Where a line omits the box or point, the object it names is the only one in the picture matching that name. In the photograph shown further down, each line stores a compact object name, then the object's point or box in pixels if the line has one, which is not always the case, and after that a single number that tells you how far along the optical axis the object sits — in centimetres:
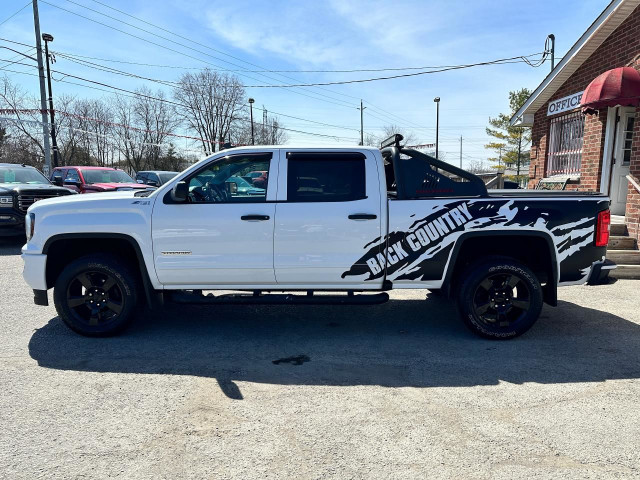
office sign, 1079
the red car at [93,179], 1356
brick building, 852
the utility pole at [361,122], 5161
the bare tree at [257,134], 5553
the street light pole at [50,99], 2125
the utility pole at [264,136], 5575
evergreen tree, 4753
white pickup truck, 441
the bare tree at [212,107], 5644
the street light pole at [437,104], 4226
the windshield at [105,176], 1416
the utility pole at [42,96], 1973
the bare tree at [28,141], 3656
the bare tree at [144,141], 5203
